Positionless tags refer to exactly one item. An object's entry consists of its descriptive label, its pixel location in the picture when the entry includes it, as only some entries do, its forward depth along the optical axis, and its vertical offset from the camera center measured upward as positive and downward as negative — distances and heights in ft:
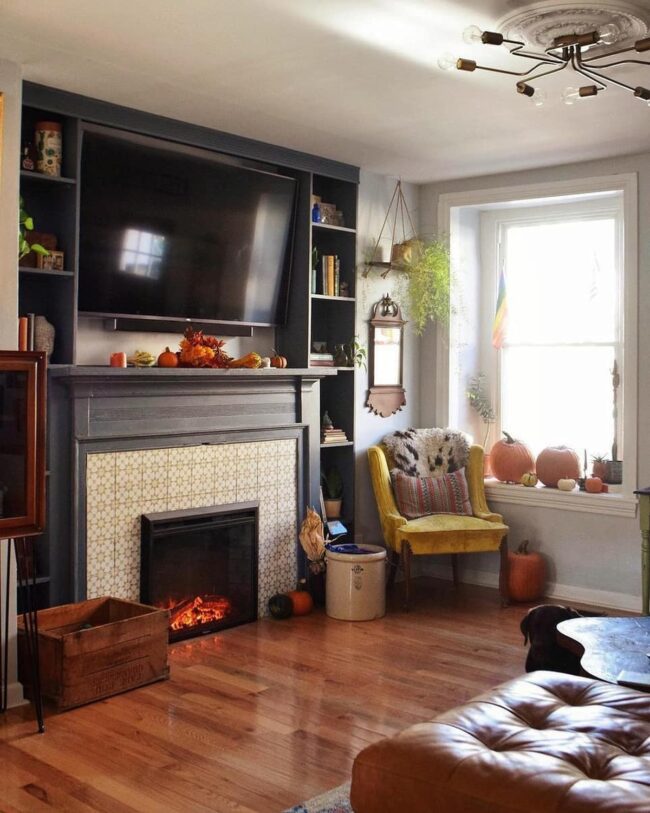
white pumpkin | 18.20 -1.62
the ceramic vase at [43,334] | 13.44 +0.92
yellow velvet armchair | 17.17 -2.42
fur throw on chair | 18.60 -1.02
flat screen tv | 14.10 +2.70
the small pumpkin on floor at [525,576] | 17.75 -3.34
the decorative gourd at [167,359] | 14.82 +0.63
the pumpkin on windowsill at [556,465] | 18.45 -1.27
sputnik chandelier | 10.24 +4.27
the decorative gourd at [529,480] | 18.72 -1.59
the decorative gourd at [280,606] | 16.29 -3.60
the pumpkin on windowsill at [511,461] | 19.08 -1.23
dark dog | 11.41 -2.98
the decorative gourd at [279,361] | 16.69 +0.67
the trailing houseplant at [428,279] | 18.97 +2.47
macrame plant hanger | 18.75 +3.21
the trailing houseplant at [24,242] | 12.85 +2.17
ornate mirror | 18.99 +0.83
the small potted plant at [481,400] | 20.27 +0.00
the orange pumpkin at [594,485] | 17.85 -1.61
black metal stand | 11.25 -2.74
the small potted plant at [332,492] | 18.25 -1.81
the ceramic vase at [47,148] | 13.50 +3.61
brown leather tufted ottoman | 6.60 -2.73
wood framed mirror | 11.00 -0.54
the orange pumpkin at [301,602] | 16.55 -3.59
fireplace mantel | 13.60 -0.32
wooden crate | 11.92 -3.31
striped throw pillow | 18.12 -1.85
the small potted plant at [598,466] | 18.20 -1.27
